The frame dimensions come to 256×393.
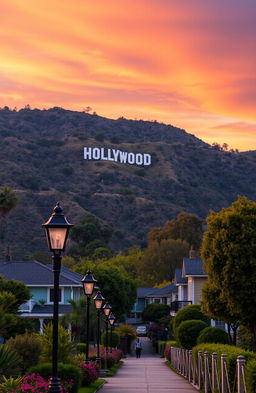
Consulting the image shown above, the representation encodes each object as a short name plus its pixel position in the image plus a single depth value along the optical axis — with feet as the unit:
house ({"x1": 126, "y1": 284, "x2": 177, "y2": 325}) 316.56
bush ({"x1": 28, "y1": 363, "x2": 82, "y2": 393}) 74.90
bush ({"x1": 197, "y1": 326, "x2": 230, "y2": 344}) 117.19
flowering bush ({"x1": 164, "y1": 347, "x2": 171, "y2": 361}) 178.65
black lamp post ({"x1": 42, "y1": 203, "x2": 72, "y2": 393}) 53.26
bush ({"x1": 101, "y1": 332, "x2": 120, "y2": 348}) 216.25
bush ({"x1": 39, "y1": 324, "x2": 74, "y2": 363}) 91.20
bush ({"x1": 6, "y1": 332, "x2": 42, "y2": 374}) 90.27
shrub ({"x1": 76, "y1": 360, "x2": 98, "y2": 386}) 98.07
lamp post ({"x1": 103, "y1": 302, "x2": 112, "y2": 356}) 157.58
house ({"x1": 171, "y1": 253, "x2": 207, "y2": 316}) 206.39
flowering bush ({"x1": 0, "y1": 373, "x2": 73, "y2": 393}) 55.72
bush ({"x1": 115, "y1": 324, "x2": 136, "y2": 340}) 249.14
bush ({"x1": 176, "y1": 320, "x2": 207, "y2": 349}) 136.05
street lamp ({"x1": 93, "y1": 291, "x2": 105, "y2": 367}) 126.00
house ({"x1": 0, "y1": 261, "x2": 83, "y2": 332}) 211.41
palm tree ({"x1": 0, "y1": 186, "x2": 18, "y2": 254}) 255.33
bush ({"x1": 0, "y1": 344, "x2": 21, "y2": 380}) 69.21
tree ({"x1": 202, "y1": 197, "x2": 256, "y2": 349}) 111.24
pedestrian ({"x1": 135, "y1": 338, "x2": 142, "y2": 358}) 216.74
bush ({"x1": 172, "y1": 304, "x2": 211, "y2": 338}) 152.15
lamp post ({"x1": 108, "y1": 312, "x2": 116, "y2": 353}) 182.34
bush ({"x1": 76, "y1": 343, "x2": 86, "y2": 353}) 172.45
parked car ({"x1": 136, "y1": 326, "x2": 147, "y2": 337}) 337.29
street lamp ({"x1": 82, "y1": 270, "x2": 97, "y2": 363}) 100.07
